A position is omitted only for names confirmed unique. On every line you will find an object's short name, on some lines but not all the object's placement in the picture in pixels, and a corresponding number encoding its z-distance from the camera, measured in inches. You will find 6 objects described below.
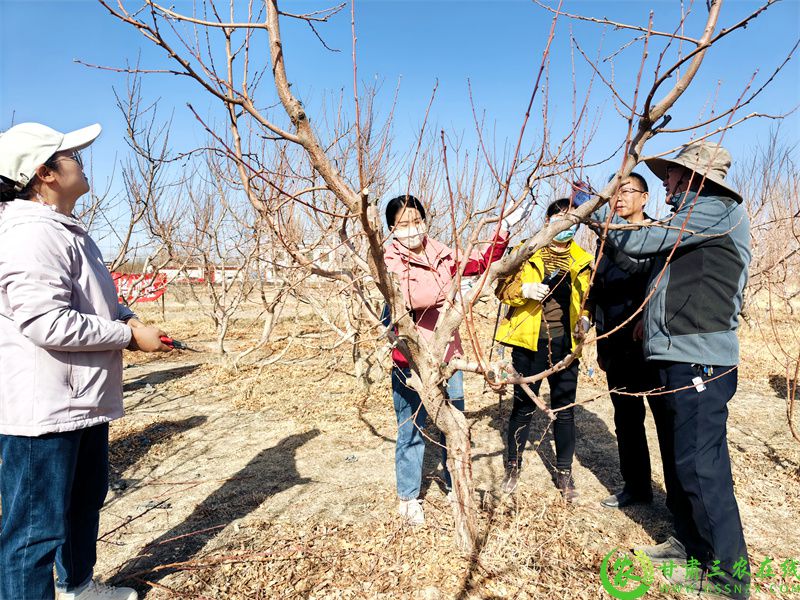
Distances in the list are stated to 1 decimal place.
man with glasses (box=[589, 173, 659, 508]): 93.9
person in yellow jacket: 100.0
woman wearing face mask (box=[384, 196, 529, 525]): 84.2
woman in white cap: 55.7
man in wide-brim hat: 71.7
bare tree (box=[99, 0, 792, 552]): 52.6
